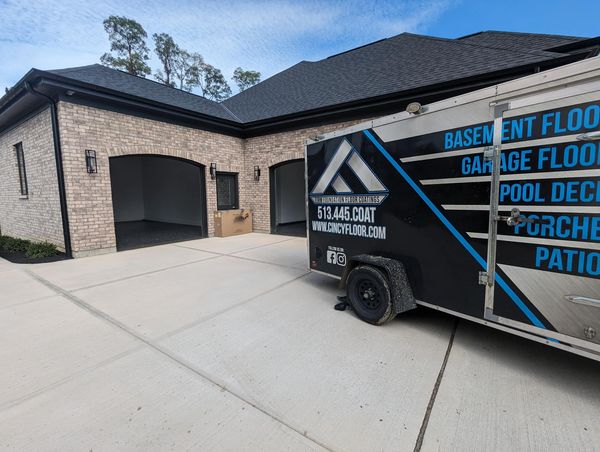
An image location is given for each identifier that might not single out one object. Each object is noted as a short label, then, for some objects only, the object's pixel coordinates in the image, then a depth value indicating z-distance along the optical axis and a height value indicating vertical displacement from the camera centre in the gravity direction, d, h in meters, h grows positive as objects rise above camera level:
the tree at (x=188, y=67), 29.71 +14.34
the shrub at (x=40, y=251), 6.76 -1.14
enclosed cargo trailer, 1.94 -0.10
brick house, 6.40 +2.32
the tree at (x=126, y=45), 25.22 +14.55
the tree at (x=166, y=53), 28.41 +15.18
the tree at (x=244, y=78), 34.44 +15.02
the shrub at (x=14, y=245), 7.70 -1.16
